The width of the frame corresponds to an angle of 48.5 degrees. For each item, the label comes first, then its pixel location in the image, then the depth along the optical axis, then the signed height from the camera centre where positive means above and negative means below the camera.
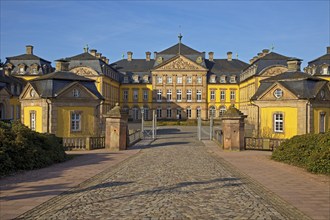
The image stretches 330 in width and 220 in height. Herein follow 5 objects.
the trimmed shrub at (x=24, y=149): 11.64 -1.22
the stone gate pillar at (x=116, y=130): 20.16 -0.82
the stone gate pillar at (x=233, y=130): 20.06 -0.80
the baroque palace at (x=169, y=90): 23.25 +2.73
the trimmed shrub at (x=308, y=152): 11.91 -1.37
